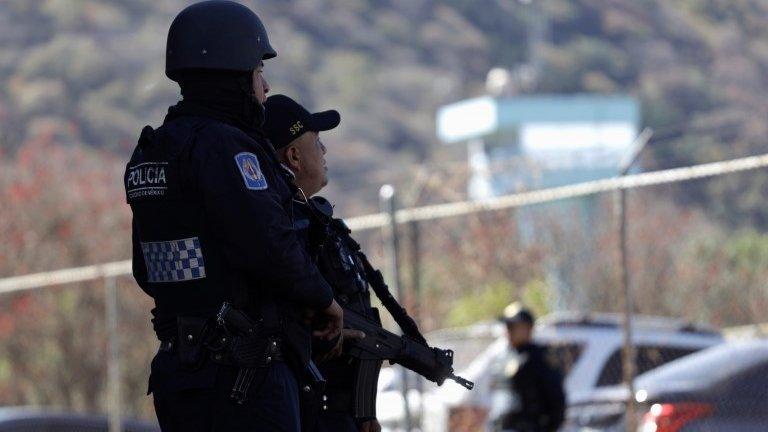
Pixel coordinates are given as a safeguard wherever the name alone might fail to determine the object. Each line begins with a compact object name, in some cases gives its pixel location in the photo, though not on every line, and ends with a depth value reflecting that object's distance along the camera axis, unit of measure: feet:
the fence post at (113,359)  77.71
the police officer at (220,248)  28.27
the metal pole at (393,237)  66.80
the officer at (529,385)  62.18
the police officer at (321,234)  31.30
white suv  70.90
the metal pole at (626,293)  59.00
